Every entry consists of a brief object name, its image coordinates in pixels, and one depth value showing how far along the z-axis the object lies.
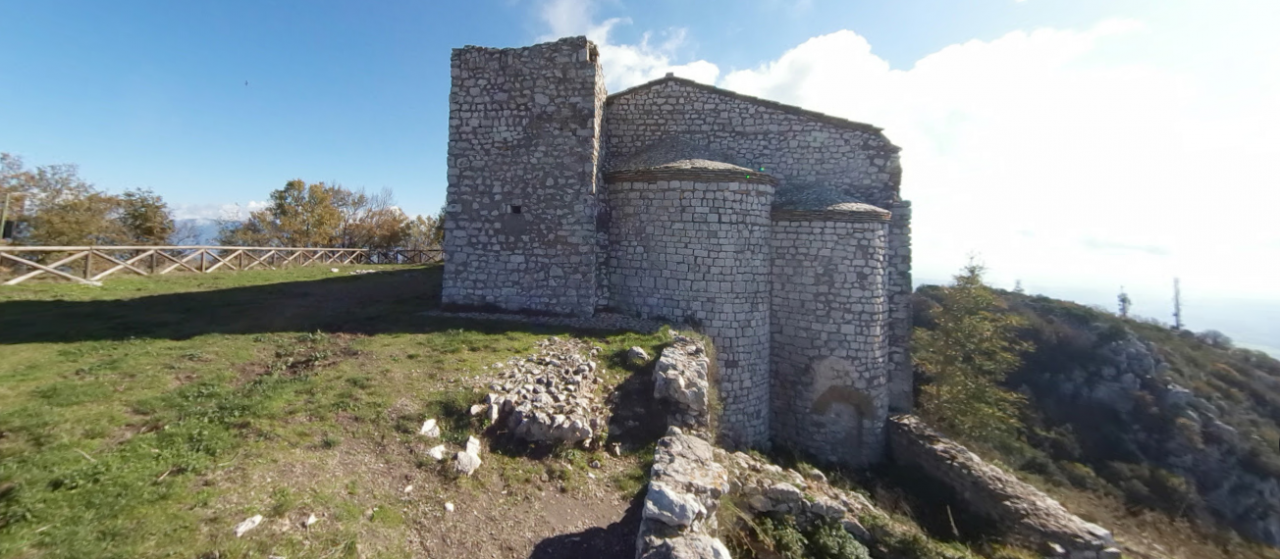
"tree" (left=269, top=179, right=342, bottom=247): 35.16
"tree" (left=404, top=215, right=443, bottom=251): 38.78
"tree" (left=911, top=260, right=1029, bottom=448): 15.48
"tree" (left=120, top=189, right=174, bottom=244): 24.98
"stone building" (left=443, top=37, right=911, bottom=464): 11.60
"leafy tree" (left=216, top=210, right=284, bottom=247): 33.97
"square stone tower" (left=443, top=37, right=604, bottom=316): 11.59
